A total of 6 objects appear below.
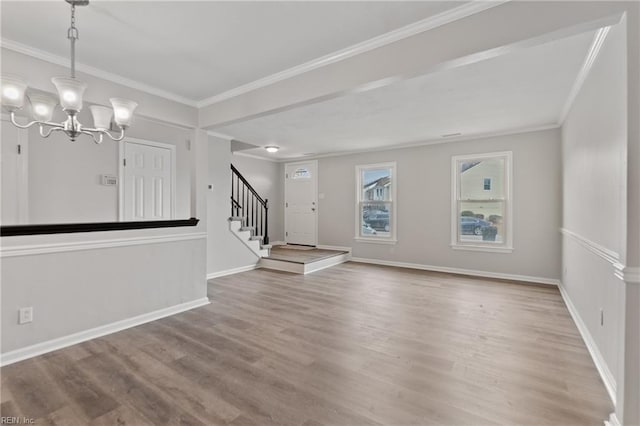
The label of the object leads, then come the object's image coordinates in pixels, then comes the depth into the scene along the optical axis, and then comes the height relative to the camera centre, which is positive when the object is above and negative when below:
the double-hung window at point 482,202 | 5.32 +0.18
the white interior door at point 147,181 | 4.33 +0.45
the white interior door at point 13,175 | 3.20 +0.38
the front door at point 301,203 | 7.81 +0.22
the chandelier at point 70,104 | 1.86 +0.74
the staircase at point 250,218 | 5.94 -0.16
